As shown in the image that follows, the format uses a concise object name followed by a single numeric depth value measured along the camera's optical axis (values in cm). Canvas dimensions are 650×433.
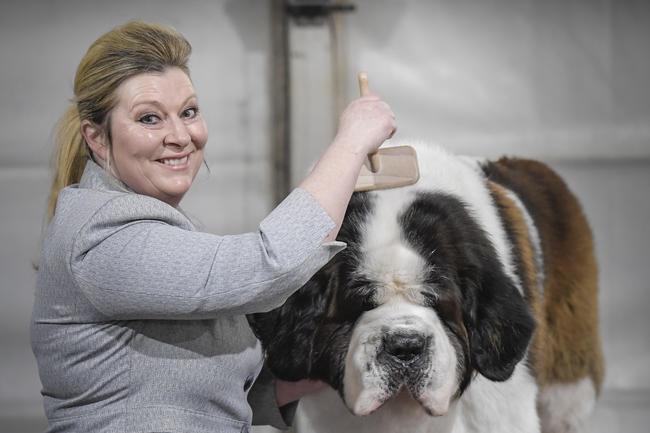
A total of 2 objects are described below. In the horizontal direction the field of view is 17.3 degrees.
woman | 254
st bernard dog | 279
